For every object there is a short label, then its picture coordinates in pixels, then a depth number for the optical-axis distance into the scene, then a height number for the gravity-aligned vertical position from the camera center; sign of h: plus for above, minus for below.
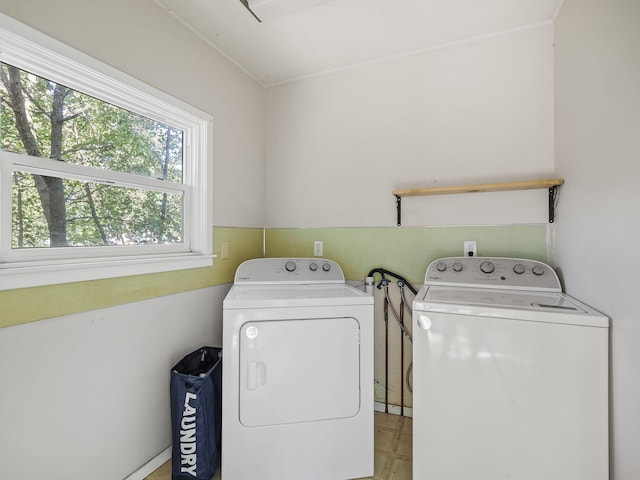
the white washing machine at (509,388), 1.15 -0.60
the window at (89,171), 1.16 +0.32
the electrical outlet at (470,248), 1.92 -0.06
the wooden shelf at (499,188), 1.68 +0.29
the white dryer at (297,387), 1.46 -0.71
